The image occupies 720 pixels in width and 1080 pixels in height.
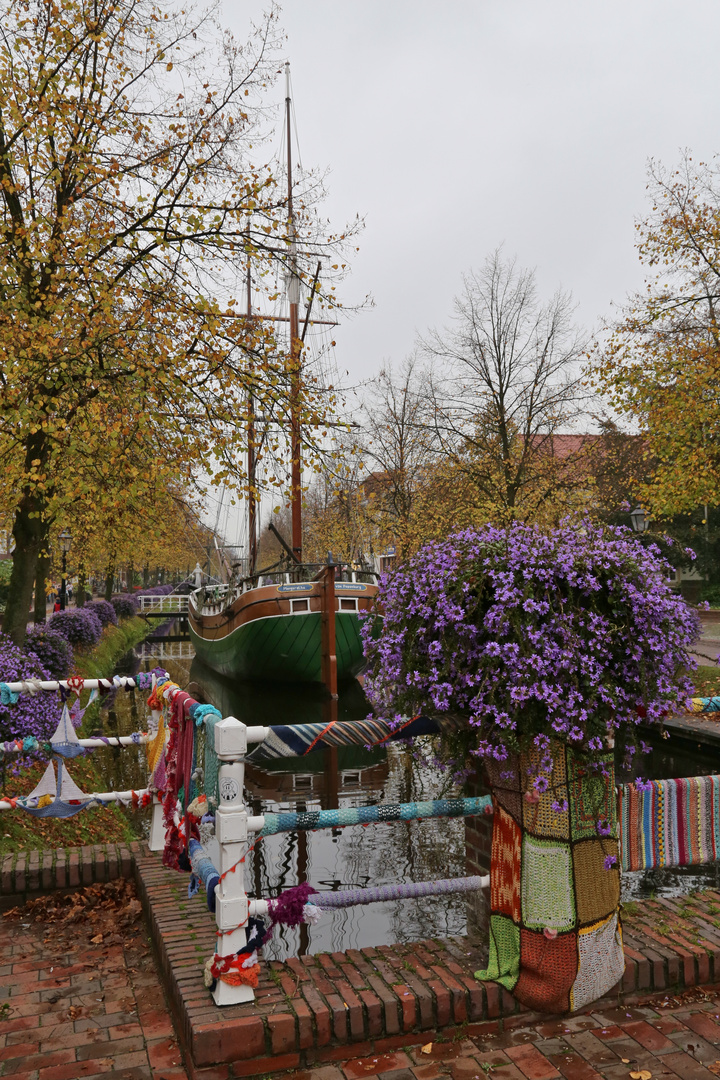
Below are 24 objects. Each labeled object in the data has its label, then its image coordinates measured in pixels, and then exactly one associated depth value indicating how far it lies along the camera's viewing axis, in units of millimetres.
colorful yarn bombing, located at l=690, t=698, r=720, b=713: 3466
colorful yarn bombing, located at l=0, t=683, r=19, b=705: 4344
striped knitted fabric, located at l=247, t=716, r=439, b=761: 3162
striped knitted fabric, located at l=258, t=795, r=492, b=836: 3172
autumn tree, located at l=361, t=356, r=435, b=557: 26000
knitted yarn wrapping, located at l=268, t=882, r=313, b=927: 3021
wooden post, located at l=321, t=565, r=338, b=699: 22125
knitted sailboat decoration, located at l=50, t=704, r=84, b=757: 4516
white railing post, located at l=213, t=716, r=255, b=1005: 2916
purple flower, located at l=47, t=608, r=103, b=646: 18688
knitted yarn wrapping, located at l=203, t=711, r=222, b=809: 3363
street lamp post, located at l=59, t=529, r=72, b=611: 18109
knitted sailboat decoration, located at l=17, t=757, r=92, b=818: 4562
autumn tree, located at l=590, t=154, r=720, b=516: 13391
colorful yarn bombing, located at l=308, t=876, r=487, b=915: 3172
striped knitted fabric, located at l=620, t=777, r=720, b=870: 3477
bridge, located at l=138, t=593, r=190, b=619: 44100
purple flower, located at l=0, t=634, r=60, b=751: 5863
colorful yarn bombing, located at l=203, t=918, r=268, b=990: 2896
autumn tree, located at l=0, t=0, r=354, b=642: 8055
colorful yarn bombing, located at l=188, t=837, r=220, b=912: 3082
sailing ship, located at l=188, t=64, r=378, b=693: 22234
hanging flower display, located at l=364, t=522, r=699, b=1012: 2951
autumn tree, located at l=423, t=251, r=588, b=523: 21578
